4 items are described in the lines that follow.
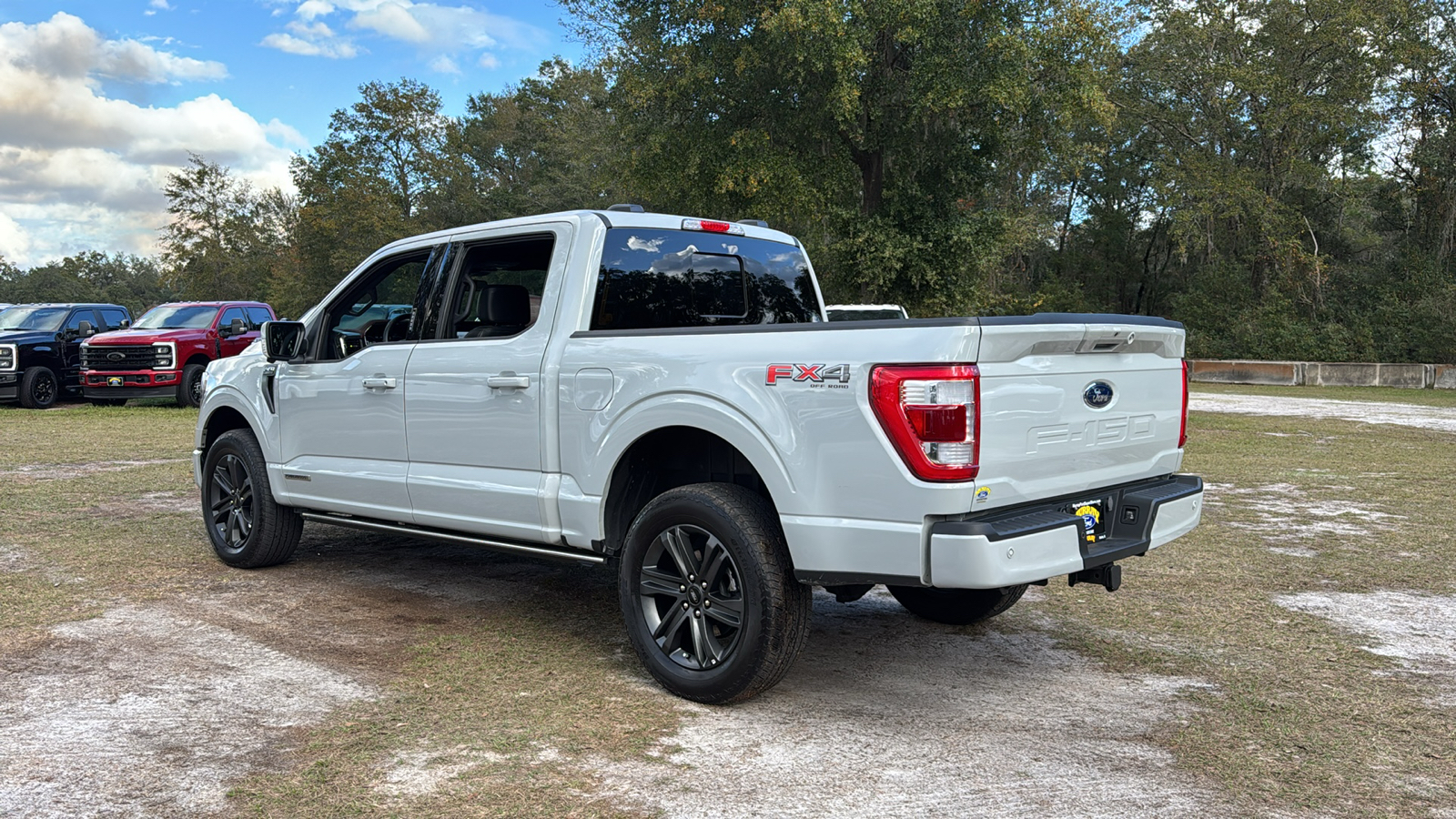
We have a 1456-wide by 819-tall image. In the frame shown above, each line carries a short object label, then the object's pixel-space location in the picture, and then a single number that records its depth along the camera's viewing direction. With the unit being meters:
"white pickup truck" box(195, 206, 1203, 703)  3.88
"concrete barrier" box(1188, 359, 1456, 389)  29.88
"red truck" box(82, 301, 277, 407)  19.72
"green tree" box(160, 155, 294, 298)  65.69
